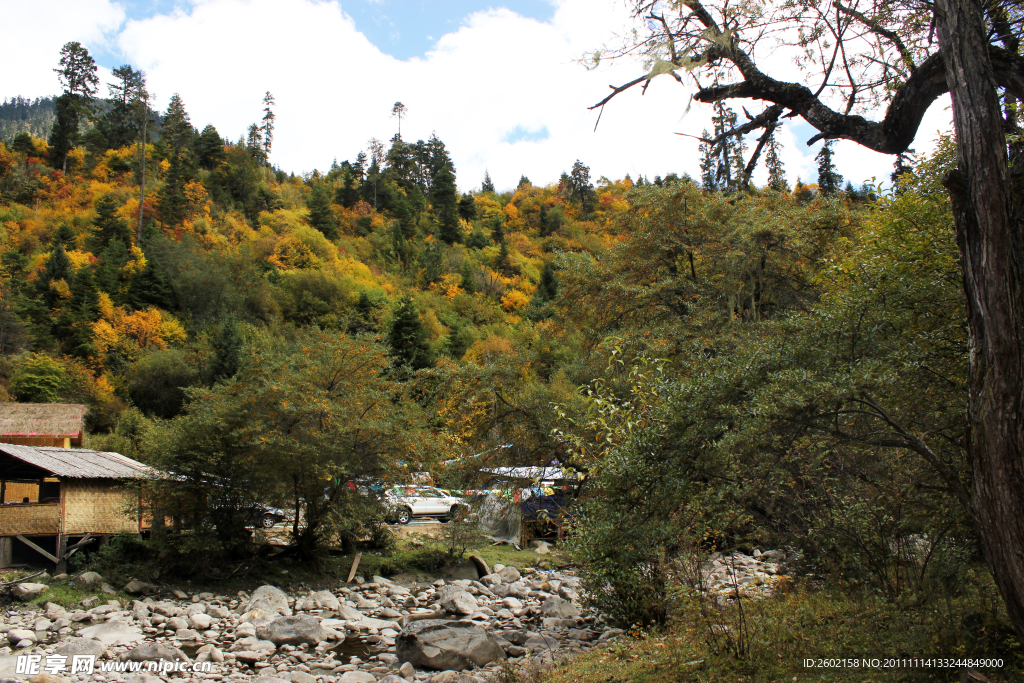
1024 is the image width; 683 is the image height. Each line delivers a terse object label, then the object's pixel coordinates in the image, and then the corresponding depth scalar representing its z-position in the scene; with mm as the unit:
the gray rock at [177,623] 11999
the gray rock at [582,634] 11288
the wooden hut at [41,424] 21844
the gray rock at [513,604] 14423
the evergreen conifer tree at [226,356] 33500
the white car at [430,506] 22141
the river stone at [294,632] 11680
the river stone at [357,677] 9516
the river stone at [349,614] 13656
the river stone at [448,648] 10062
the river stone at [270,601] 13586
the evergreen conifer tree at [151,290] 40094
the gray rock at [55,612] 11469
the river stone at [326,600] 14406
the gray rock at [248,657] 10531
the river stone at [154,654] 9797
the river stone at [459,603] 13852
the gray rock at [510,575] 16969
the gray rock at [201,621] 12227
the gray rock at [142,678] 8966
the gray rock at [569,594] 14660
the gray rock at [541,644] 10801
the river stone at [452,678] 8961
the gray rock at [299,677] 9469
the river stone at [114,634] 10727
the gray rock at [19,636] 10070
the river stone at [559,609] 13023
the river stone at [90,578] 13188
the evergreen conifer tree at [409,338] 35969
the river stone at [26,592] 11984
